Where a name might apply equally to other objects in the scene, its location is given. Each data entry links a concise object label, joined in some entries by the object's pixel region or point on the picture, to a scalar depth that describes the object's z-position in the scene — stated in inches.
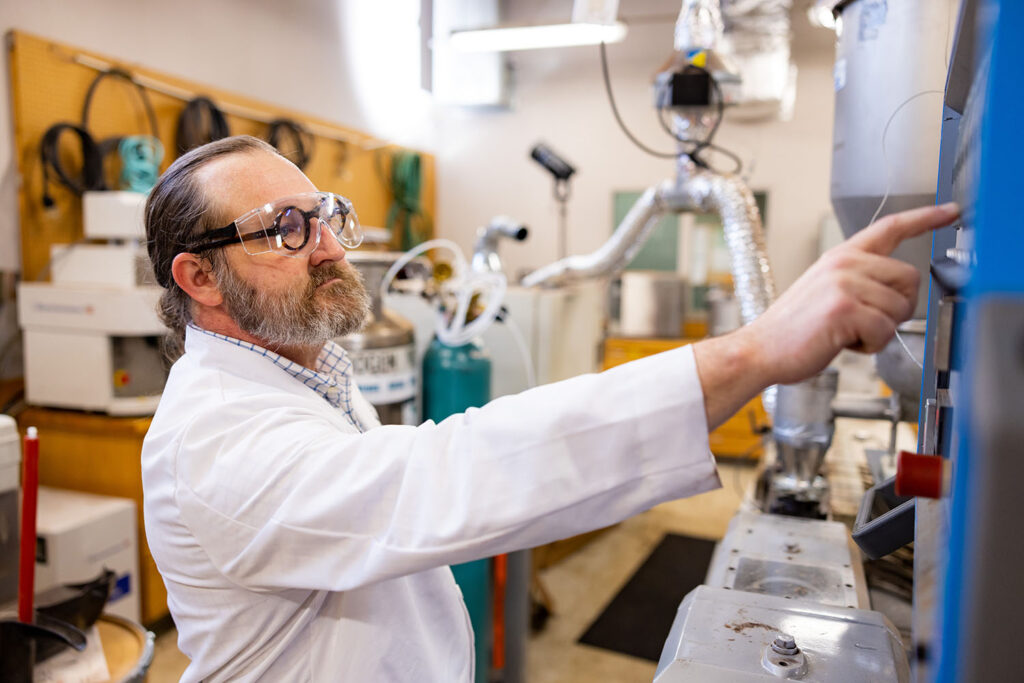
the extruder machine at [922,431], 13.9
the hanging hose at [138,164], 110.0
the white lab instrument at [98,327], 90.6
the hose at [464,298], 82.0
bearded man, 23.0
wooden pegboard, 104.3
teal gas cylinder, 84.8
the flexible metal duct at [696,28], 72.3
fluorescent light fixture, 131.3
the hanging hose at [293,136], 154.3
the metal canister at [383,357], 84.1
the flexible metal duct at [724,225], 68.9
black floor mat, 102.6
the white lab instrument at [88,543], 80.4
